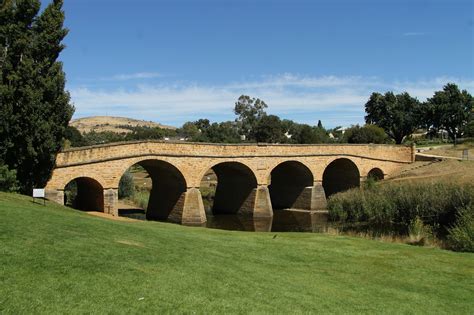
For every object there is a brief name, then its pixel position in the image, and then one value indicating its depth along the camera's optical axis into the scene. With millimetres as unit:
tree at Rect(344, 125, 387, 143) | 73875
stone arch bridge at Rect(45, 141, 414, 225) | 29438
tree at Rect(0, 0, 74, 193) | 23203
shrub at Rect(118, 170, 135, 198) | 46266
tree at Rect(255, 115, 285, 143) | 88062
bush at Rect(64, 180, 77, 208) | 37612
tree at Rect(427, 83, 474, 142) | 76625
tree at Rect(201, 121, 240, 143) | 88625
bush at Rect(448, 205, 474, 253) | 16938
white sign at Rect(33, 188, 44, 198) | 17594
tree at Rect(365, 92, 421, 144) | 80250
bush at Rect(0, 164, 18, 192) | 21619
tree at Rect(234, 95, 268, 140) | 102250
